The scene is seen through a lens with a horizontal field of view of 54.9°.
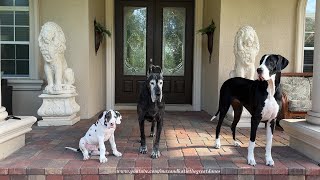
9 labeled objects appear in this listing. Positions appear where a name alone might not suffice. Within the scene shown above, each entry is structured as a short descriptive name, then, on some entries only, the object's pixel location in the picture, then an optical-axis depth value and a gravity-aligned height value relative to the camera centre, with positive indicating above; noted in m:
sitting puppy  2.87 -0.61
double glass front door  6.77 +0.64
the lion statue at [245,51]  4.53 +0.35
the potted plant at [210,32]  5.80 +0.83
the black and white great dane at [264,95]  2.74 -0.20
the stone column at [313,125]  3.11 -0.54
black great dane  2.91 -0.30
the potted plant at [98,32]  5.77 +0.79
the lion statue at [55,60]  4.63 +0.20
